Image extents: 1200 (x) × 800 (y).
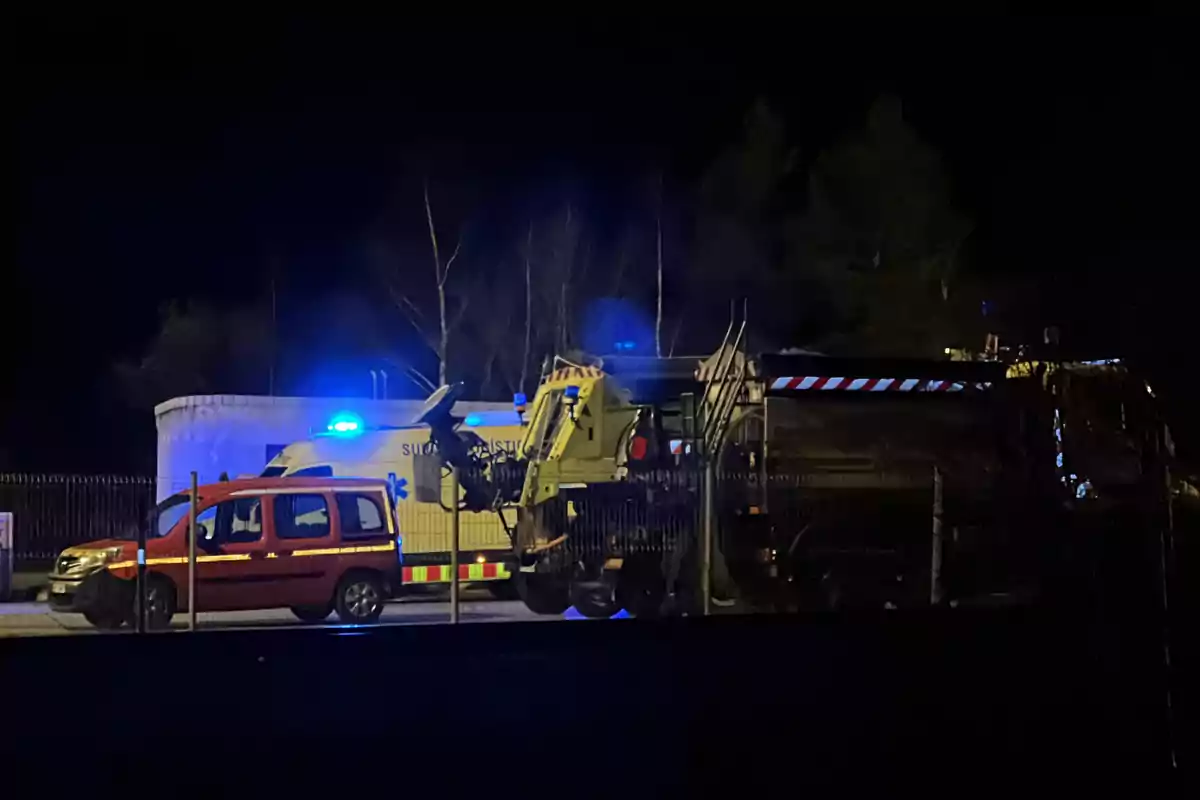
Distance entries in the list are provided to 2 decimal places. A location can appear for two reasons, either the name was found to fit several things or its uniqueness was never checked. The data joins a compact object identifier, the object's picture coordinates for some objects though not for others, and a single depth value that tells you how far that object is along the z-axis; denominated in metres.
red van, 13.49
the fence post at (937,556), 13.72
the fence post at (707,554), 13.95
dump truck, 14.02
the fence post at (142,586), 13.02
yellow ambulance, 16.47
